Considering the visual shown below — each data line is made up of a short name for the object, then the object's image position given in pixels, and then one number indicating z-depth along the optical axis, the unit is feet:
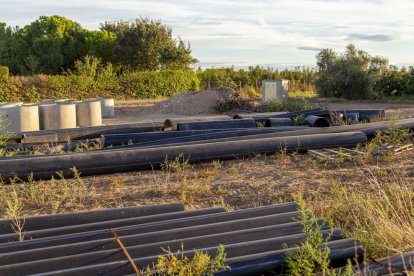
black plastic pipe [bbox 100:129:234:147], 37.55
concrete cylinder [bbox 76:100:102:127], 56.39
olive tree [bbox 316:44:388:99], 93.25
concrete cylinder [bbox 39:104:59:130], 52.13
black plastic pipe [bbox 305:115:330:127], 42.91
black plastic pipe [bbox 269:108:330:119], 45.70
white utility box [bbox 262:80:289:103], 77.71
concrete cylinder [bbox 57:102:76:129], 52.60
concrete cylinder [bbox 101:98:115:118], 70.54
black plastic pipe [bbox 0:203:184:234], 16.69
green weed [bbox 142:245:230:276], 12.30
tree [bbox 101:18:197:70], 138.72
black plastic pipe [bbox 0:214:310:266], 13.61
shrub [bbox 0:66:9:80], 86.12
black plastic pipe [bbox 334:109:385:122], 48.11
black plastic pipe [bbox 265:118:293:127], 42.91
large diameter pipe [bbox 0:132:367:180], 27.37
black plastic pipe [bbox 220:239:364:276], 13.25
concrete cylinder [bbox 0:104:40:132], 49.26
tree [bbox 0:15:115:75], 143.13
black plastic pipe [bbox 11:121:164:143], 40.60
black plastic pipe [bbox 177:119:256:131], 42.55
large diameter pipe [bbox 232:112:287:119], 46.71
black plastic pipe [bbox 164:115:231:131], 44.41
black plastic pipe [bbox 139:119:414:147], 33.78
